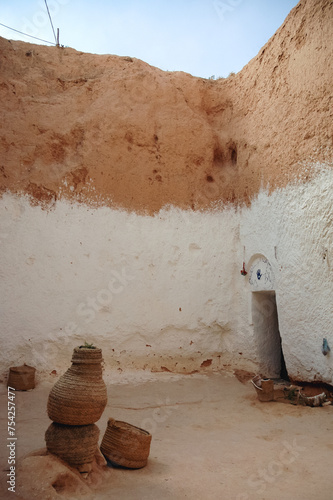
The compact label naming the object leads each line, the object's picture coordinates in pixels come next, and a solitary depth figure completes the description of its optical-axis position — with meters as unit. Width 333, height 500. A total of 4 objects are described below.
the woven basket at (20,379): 5.77
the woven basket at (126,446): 3.46
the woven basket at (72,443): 3.12
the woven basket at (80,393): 3.19
